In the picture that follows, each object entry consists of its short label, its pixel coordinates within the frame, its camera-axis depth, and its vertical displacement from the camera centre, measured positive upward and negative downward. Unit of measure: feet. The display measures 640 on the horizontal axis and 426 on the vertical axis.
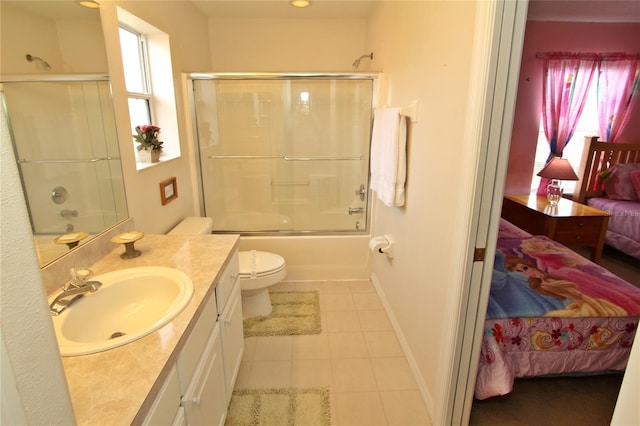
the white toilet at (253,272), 7.98 -3.23
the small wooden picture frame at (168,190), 7.49 -1.40
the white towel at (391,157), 7.04 -0.63
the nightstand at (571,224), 10.89 -2.95
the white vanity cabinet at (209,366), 3.41 -2.78
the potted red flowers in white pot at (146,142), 7.12 -0.35
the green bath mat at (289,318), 8.03 -4.46
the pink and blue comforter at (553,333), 5.77 -3.36
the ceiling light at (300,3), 9.40 +3.14
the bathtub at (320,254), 10.36 -3.64
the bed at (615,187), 11.26 -2.09
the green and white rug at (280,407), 5.74 -4.58
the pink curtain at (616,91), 12.29 +1.16
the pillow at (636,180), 11.92 -1.76
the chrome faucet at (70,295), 3.81 -1.85
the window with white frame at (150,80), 7.27 +0.93
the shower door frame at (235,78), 9.26 +1.19
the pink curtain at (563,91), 12.15 +1.15
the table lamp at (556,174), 11.72 -1.55
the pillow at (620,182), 12.12 -1.88
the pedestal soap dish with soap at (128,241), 5.14 -1.63
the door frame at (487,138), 3.93 -0.15
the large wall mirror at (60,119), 3.85 +0.06
